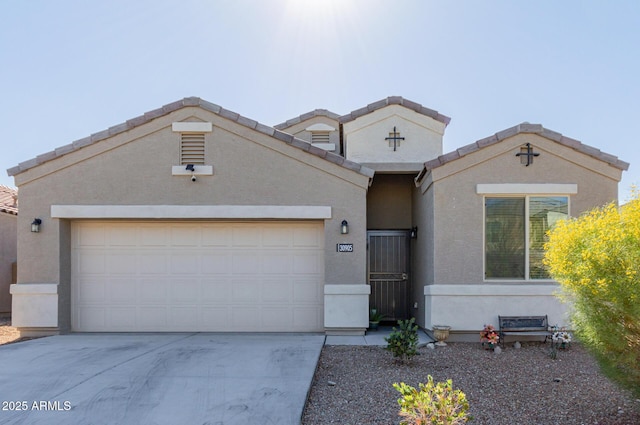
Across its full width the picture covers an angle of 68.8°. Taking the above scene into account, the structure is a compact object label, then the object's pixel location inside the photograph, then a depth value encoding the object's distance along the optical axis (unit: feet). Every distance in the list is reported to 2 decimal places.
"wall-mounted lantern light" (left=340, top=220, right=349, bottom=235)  29.91
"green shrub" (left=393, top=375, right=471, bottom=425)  12.21
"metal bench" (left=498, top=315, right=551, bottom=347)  27.68
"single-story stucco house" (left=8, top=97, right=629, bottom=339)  28.78
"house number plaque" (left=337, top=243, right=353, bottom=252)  30.05
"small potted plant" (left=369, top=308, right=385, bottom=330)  33.55
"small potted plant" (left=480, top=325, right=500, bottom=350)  26.40
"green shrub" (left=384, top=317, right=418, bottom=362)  23.00
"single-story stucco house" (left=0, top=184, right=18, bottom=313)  44.68
